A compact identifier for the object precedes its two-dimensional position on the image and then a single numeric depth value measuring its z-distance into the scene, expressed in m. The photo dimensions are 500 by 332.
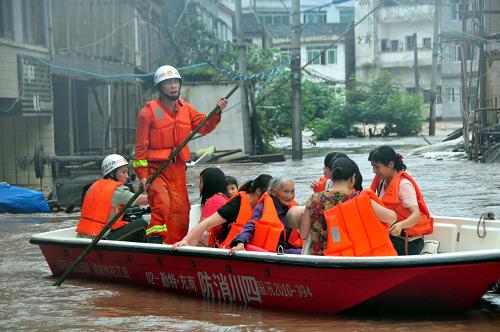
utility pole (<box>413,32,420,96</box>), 55.94
